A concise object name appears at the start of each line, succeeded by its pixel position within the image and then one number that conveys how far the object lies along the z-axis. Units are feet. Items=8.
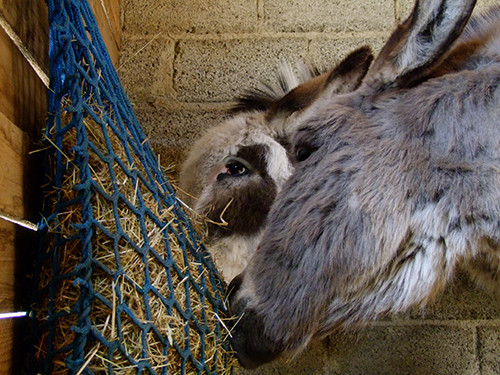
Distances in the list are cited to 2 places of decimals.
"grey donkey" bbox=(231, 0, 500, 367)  3.89
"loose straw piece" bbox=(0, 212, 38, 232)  3.26
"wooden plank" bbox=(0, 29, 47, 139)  3.45
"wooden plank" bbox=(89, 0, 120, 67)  6.60
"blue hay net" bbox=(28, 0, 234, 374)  3.09
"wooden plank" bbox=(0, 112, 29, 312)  3.22
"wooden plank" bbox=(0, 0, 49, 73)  3.59
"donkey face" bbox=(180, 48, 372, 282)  5.68
